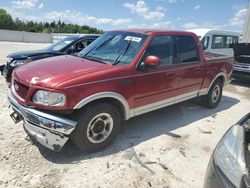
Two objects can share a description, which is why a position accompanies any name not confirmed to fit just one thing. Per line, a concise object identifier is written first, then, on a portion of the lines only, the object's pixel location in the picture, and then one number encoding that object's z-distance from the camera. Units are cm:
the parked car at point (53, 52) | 492
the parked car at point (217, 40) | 856
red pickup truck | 243
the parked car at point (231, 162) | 125
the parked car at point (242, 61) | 683
